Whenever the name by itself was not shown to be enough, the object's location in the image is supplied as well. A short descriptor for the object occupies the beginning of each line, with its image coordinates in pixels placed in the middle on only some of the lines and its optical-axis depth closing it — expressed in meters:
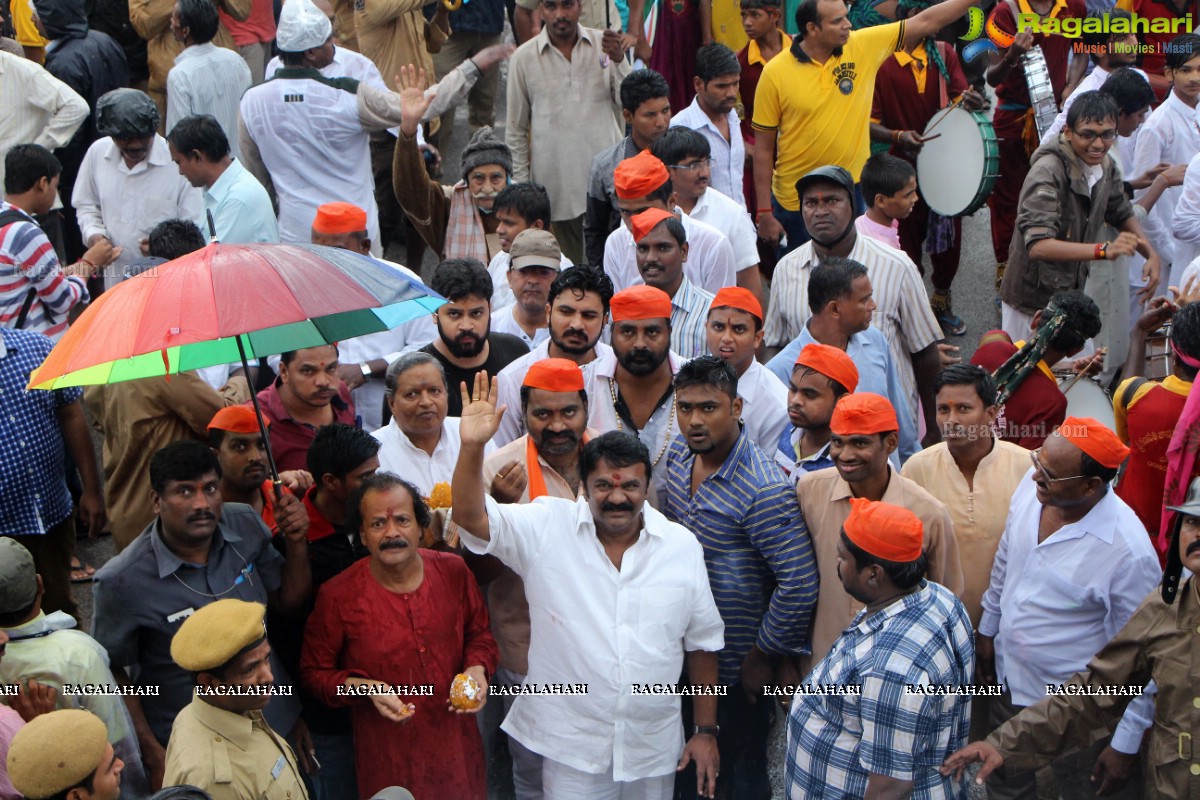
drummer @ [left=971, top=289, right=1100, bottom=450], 5.33
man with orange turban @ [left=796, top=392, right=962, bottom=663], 4.30
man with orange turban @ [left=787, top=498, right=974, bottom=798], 3.64
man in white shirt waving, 4.14
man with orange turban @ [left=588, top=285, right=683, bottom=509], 5.09
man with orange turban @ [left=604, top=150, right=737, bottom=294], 6.16
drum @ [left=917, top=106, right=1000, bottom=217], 7.44
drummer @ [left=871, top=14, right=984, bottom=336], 8.11
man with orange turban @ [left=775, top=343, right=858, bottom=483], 4.81
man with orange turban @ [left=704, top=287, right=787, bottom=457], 5.15
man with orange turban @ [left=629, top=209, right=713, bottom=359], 5.81
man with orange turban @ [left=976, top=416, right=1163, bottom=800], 4.26
